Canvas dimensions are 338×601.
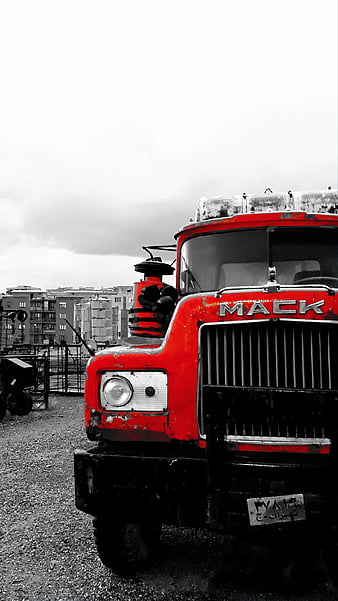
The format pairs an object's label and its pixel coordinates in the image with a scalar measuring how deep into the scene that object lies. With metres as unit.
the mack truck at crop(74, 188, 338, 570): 3.01
